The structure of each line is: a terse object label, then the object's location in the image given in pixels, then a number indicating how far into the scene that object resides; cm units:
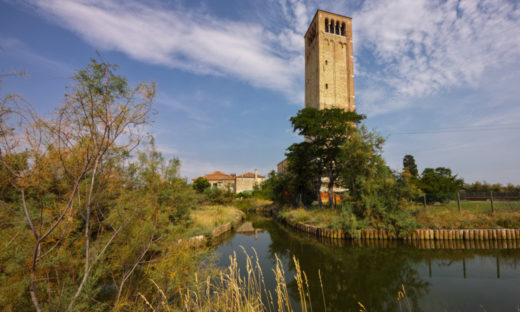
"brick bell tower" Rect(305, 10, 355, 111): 3531
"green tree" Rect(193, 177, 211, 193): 3770
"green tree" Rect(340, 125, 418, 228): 1173
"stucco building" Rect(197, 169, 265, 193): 5509
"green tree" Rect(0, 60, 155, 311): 244
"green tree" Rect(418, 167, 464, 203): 2194
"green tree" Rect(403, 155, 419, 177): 4302
